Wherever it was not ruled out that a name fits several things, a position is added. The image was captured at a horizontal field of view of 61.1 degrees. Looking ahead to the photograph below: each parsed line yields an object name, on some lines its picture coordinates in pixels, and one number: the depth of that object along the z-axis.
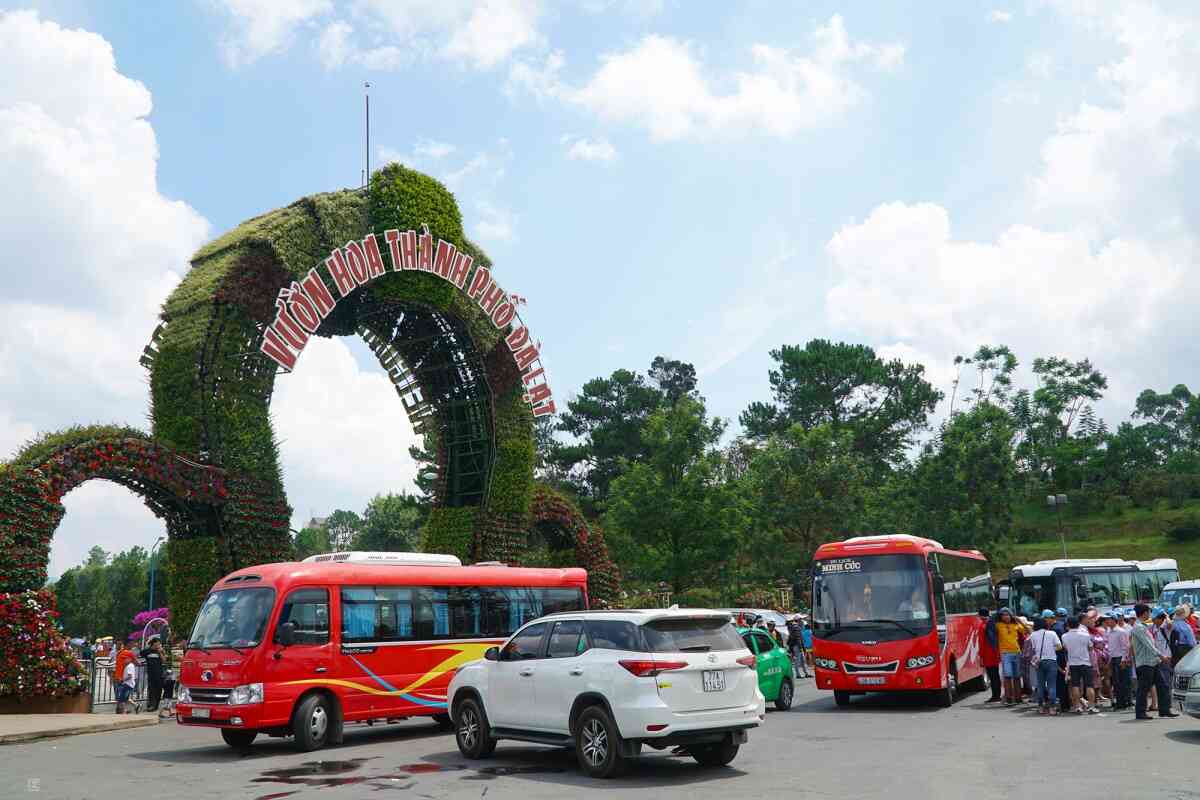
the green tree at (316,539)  119.77
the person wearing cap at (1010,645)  18.45
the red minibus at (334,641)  14.11
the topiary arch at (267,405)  22.12
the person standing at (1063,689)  17.76
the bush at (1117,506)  78.06
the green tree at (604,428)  71.94
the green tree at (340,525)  127.06
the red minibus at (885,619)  17.94
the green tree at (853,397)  71.75
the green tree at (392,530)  77.88
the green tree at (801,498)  47.31
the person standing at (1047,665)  16.92
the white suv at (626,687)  10.85
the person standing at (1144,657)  15.58
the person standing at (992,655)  19.02
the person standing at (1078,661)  16.48
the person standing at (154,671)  21.45
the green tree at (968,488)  50.53
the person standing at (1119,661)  16.66
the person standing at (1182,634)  16.70
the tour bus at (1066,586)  30.22
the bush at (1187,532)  68.81
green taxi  18.44
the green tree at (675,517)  42.09
